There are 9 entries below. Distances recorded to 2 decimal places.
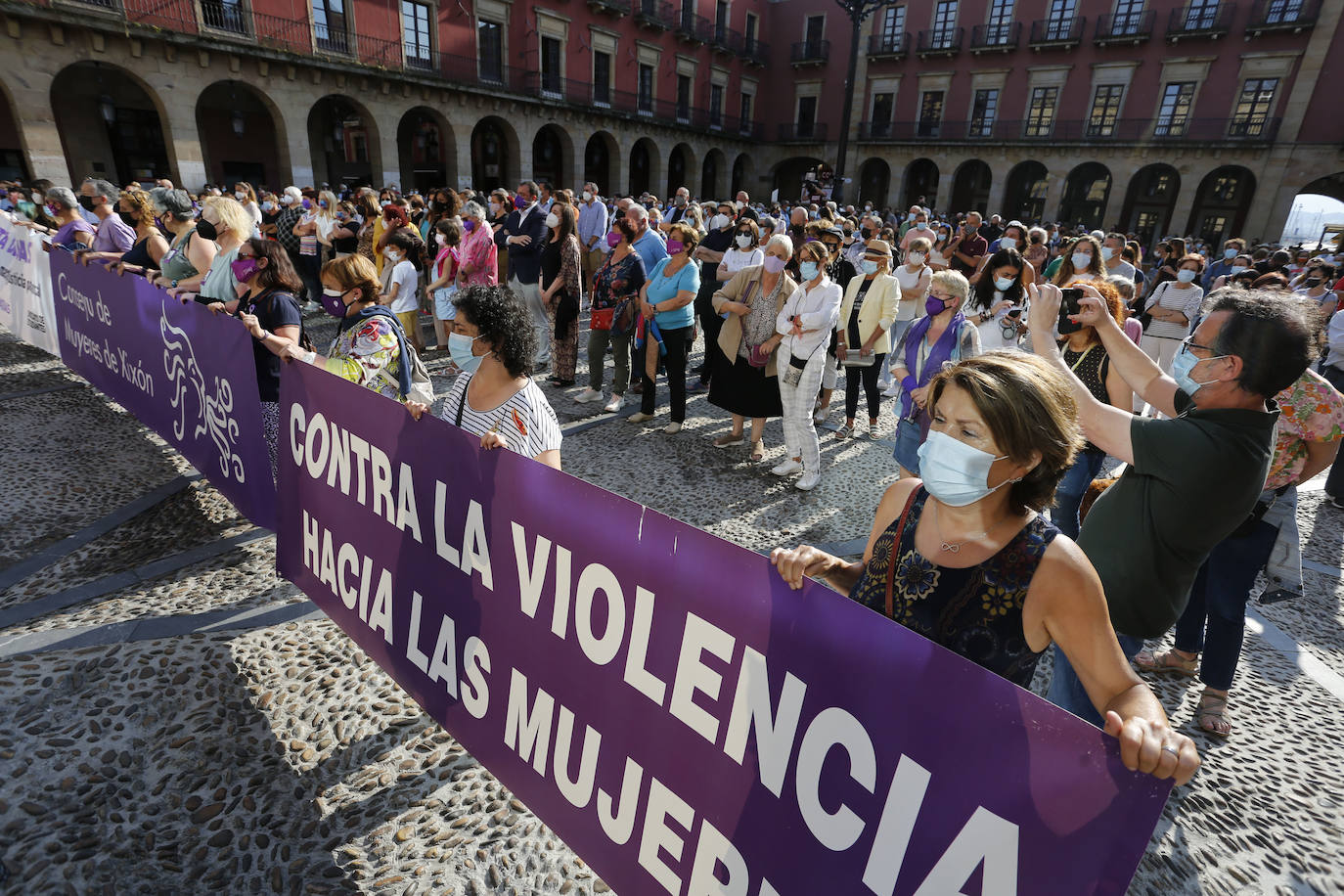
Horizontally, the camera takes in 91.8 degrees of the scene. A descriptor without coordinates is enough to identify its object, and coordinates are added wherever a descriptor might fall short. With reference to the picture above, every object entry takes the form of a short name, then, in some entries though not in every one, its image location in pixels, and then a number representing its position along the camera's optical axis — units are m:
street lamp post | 14.30
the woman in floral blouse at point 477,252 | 6.51
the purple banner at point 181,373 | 3.33
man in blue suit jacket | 6.87
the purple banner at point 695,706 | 1.11
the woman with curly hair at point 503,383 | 2.53
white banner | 5.87
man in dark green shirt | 1.90
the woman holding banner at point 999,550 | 1.33
